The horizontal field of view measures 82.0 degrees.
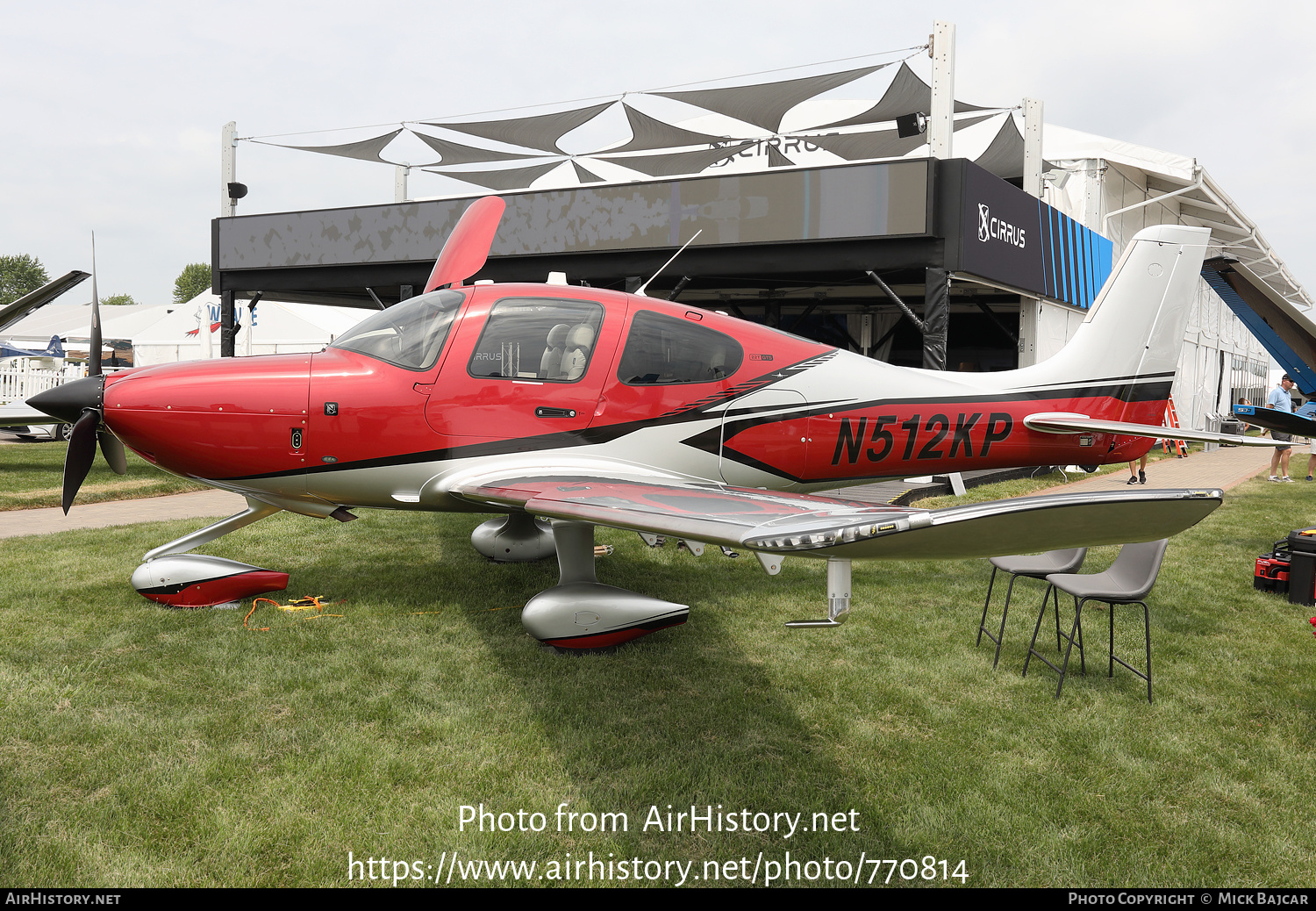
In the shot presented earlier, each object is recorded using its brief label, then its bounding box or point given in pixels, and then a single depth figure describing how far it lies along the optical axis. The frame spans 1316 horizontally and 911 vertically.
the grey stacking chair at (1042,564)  4.79
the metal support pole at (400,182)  16.97
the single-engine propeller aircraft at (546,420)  4.89
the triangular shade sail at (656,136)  16.70
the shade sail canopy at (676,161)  18.42
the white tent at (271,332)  24.69
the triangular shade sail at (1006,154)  16.09
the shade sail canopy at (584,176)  19.17
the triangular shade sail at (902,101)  13.94
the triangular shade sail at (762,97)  12.27
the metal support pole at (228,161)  15.29
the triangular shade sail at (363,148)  15.90
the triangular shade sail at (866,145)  17.94
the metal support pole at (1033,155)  13.26
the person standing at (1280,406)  15.61
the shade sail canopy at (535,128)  15.45
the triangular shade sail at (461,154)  16.89
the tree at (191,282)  111.44
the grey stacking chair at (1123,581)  4.22
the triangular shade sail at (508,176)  18.19
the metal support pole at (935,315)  10.85
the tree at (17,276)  92.38
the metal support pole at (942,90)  10.19
